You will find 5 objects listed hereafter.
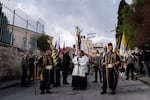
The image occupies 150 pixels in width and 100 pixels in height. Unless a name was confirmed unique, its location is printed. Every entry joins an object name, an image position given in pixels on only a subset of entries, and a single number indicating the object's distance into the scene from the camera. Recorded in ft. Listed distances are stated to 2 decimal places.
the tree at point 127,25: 59.10
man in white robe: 27.19
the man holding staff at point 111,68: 23.80
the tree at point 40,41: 53.14
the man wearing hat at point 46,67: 24.98
